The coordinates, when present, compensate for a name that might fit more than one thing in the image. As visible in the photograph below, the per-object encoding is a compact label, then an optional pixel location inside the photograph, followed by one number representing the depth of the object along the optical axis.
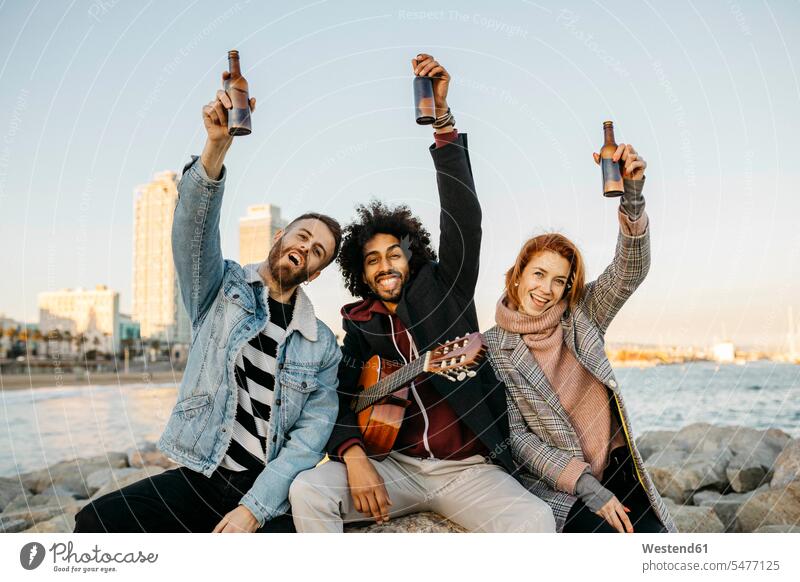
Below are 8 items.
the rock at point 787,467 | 6.96
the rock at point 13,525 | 6.86
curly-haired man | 3.67
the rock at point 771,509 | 6.15
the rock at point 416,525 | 3.84
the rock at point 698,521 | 6.00
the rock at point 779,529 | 5.69
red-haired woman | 3.82
